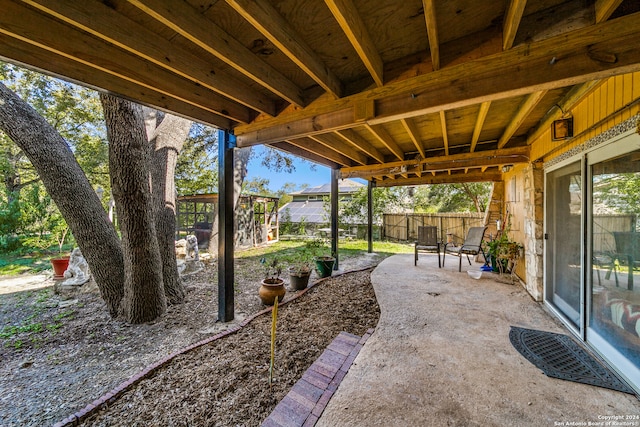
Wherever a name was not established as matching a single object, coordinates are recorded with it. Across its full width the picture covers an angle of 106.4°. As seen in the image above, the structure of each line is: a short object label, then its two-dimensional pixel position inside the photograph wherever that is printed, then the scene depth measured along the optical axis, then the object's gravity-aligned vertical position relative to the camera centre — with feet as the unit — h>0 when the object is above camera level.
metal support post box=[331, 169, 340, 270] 17.70 +0.09
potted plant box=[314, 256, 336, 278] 15.39 -3.37
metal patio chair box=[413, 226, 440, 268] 18.46 -2.13
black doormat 5.84 -4.07
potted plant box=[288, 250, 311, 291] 13.26 -3.50
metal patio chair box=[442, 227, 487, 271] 16.56 -2.22
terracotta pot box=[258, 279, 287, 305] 10.92 -3.54
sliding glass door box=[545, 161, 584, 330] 7.91 -1.06
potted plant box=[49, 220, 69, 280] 15.28 -3.27
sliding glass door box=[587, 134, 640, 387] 5.64 -1.07
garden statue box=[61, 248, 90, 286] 14.10 -3.41
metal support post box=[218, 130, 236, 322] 9.36 -0.36
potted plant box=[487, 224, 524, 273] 13.57 -2.30
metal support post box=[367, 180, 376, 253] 22.70 +0.20
